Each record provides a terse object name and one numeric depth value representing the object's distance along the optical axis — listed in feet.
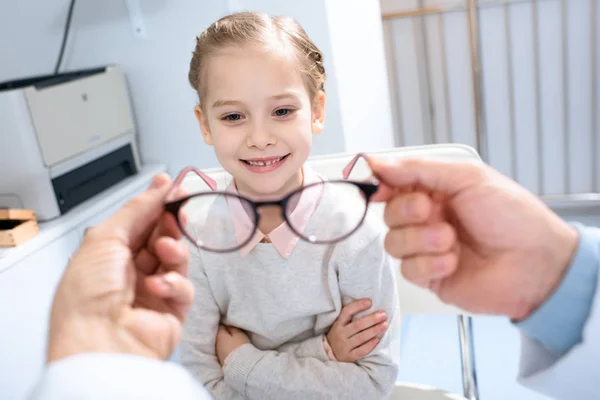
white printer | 4.56
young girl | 2.77
